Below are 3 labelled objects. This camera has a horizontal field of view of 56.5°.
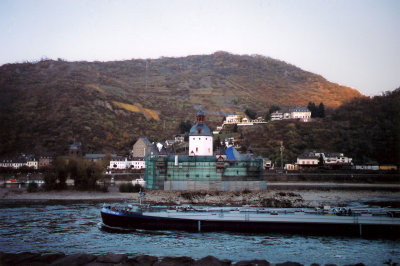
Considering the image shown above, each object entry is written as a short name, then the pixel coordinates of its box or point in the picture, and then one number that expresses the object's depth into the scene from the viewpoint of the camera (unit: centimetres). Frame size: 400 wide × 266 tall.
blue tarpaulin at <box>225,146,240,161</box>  7194
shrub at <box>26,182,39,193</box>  7124
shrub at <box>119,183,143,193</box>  7262
